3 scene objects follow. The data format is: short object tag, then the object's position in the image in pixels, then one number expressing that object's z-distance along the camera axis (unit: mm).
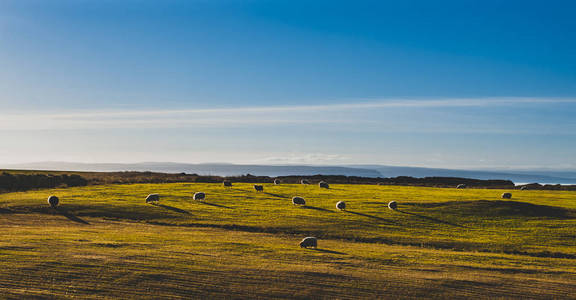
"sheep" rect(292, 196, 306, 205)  57625
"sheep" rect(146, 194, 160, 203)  57625
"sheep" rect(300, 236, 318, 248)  33344
